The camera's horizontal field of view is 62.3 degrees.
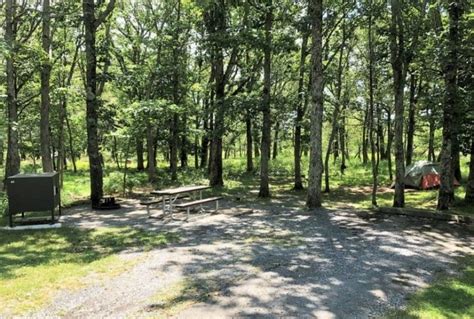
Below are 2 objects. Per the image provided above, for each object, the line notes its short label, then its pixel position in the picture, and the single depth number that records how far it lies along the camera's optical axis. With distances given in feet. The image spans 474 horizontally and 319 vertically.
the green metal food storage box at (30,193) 28.12
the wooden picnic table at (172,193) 33.38
